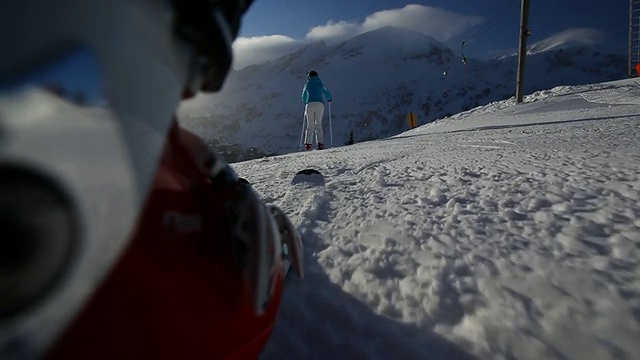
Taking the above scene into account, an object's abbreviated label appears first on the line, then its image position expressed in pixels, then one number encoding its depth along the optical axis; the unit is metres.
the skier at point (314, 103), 6.52
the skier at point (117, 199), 0.28
